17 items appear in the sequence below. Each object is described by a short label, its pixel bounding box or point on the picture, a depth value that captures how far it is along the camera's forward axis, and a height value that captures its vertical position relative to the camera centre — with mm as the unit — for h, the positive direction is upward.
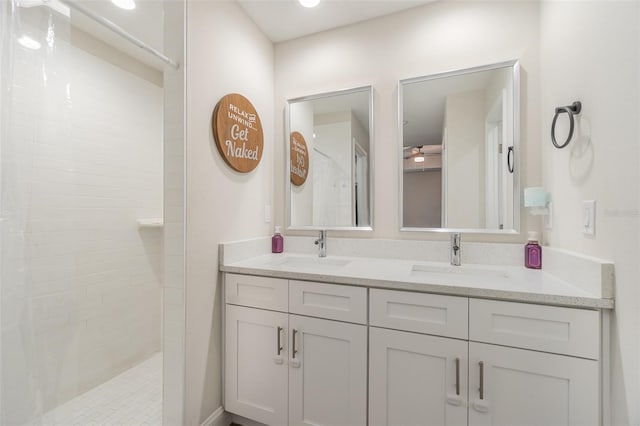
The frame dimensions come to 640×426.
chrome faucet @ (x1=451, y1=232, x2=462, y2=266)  1503 -200
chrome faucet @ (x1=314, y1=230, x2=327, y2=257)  1809 -205
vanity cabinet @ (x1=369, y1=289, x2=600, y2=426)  956 -572
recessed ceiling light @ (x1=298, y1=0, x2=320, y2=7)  1611 +1245
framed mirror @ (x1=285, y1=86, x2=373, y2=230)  1810 +363
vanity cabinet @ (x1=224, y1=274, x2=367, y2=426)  1241 -681
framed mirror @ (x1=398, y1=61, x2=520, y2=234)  1527 +367
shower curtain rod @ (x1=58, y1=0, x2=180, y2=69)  944 +709
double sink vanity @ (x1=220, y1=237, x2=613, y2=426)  966 -530
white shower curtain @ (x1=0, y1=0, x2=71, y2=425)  803 +154
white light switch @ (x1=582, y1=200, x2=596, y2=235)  1004 -15
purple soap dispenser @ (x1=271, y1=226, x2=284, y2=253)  1930 -213
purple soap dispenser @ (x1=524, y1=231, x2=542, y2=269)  1398 -204
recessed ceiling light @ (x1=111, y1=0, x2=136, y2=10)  1504 +1166
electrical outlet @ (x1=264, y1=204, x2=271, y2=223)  1938 -3
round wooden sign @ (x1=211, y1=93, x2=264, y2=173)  1491 +476
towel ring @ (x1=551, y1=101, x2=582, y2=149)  1086 +408
